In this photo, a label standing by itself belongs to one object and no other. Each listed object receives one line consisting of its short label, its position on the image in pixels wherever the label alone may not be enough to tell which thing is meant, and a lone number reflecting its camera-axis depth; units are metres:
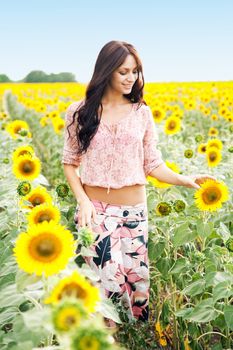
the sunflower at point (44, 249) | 1.48
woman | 2.65
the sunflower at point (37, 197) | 2.42
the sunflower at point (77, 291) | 1.33
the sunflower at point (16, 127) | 4.80
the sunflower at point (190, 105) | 8.86
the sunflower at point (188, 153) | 3.75
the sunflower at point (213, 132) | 6.08
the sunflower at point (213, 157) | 3.66
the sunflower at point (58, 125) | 6.32
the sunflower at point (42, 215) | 1.99
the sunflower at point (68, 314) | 1.09
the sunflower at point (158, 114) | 5.87
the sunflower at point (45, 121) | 7.74
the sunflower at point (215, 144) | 4.05
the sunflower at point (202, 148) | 4.57
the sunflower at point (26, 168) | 2.72
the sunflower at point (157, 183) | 2.96
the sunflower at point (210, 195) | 2.49
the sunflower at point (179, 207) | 2.60
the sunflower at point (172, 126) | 4.99
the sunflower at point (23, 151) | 2.91
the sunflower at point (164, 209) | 2.58
